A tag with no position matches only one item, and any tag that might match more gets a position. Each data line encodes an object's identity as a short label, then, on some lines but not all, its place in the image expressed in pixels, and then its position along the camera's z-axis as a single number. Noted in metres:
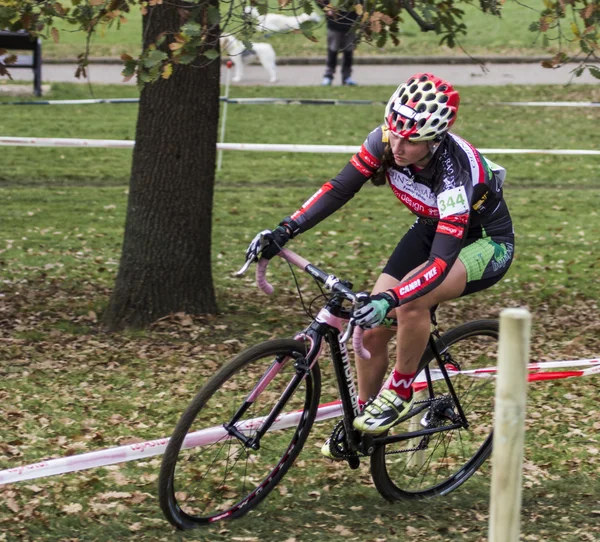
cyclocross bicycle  9.09
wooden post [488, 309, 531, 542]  6.04
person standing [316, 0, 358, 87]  39.19
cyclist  9.23
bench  36.06
